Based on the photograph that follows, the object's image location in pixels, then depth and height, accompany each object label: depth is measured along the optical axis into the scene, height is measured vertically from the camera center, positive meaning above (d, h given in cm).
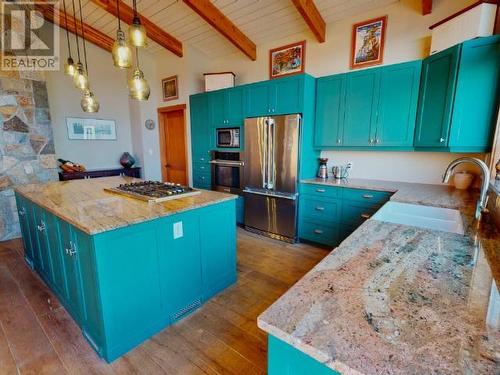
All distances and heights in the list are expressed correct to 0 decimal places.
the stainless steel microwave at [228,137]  385 +11
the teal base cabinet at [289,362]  59 -55
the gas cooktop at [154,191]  198 -42
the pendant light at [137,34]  176 +80
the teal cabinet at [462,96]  211 +45
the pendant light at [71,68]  254 +78
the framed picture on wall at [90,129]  476 +29
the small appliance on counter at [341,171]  336 -37
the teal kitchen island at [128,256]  149 -81
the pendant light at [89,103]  279 +46
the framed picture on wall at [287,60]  355 +126
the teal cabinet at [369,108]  264 +43
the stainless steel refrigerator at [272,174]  319 -42
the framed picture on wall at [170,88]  478 +110
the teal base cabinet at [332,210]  278 -81
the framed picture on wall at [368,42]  293 +125
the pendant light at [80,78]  247 +66
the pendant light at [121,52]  180 +68
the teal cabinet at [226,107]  372 +58
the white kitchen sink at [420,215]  174 -55
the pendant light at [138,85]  211 +50
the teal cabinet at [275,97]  311 +64
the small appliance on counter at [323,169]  342 -35
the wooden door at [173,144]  497 -1
